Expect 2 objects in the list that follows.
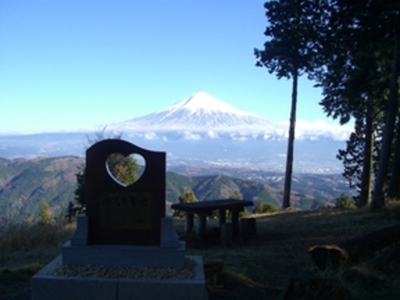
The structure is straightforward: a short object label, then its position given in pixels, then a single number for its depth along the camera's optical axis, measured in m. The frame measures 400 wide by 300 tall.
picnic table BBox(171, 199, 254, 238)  12.04
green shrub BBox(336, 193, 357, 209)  23.05
